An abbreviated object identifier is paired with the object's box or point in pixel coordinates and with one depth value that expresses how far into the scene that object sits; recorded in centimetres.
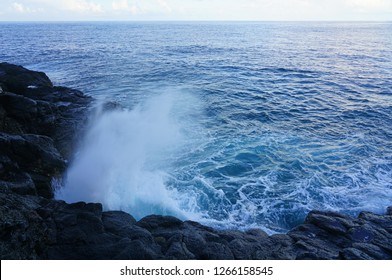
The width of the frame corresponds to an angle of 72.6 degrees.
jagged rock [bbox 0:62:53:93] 2075
